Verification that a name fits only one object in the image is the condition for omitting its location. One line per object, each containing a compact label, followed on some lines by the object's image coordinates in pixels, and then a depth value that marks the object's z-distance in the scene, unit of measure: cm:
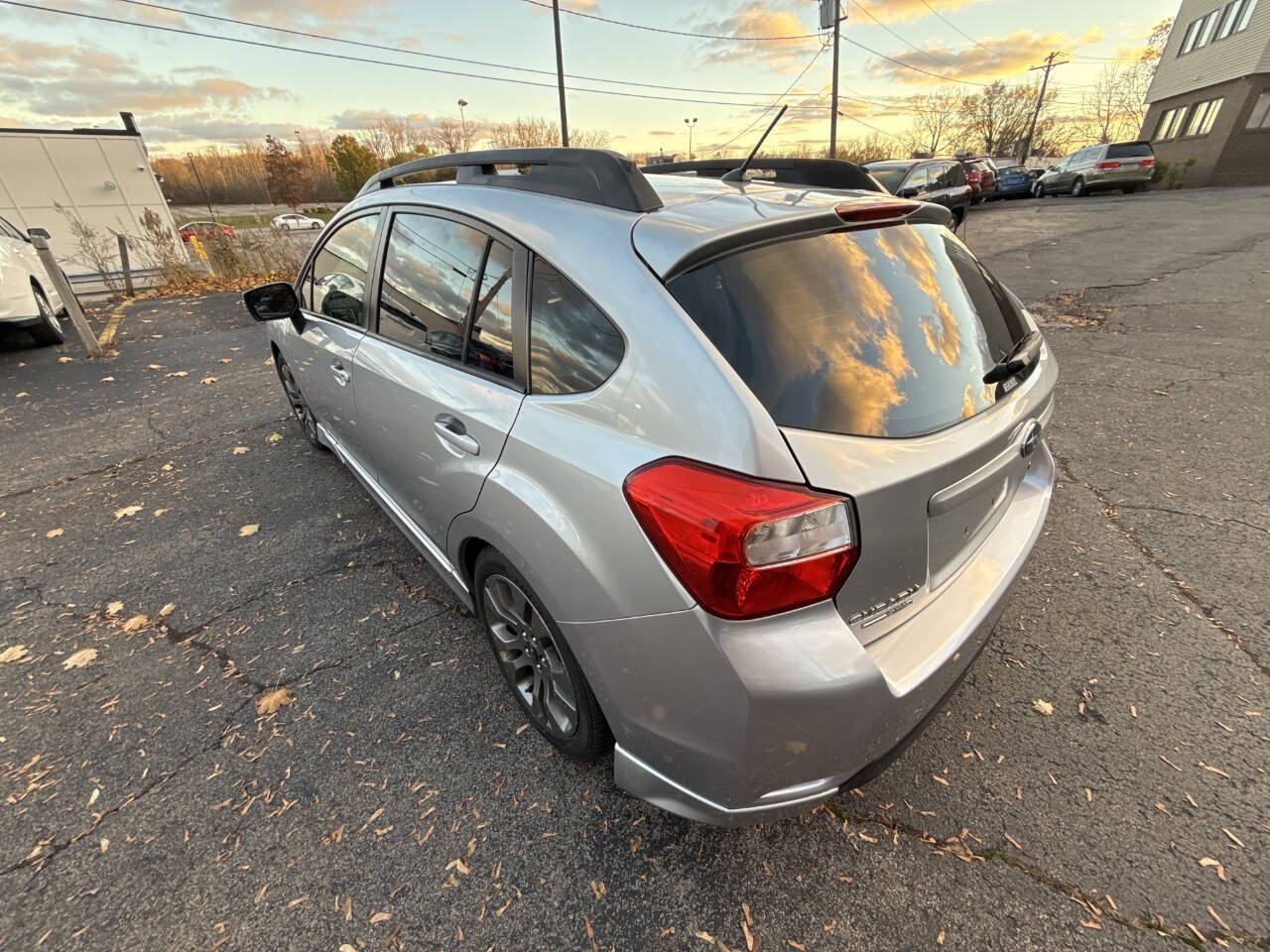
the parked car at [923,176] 1404
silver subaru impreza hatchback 123
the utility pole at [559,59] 1906
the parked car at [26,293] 652
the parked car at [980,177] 1808
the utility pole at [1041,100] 4900
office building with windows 2341
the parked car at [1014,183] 2394
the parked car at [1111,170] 2120
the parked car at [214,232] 1212
